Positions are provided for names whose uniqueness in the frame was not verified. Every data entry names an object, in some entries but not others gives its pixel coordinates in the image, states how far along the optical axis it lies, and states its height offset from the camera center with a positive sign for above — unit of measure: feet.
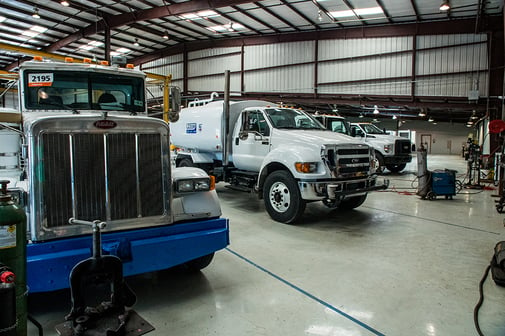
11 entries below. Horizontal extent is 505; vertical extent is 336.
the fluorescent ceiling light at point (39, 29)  56.75 +19.10
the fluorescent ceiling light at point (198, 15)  52.99 +20.22
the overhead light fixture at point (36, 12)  47.57 +18.05
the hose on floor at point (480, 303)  9.17 -4.67
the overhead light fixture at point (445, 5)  39.34 +15.76
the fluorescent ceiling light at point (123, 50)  73.08 +20.29
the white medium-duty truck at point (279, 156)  18.45 -0.61
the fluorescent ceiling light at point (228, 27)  58.13 +20.20
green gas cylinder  6.64 -1.91
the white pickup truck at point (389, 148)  44.29 -0.31
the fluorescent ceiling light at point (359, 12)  48.60 +18.92
